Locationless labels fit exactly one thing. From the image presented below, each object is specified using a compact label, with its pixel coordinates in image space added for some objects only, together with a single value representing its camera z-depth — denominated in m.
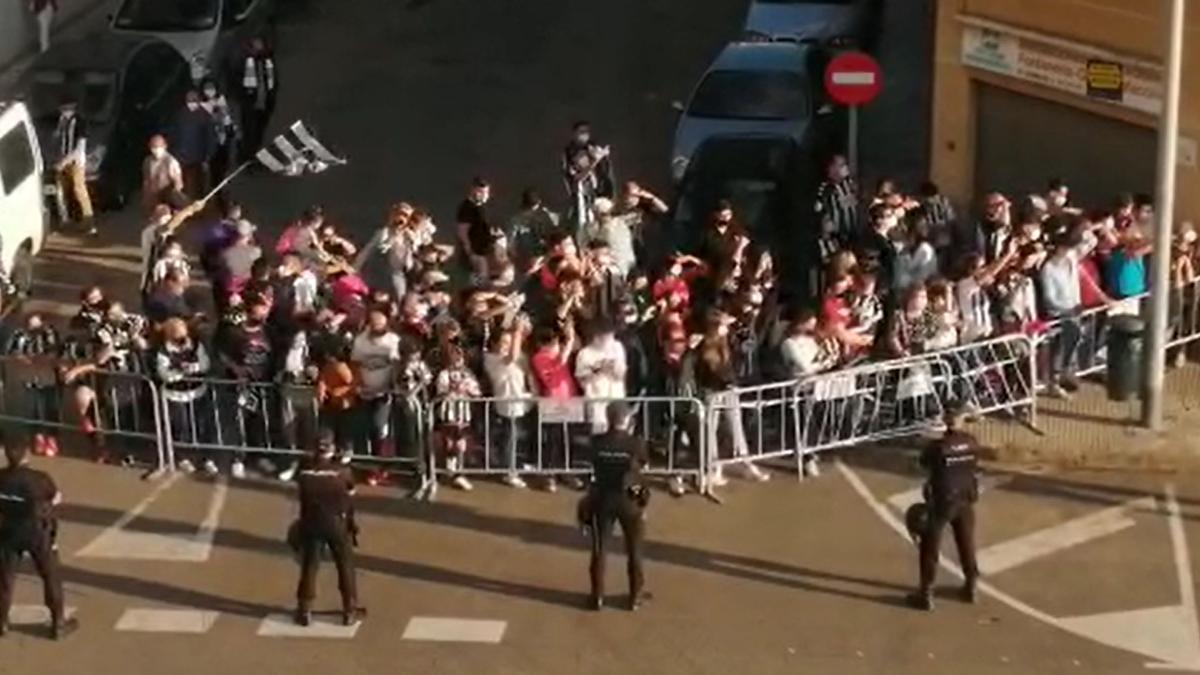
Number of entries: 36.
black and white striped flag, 23.38
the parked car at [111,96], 27.27
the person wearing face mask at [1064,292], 20.77
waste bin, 20.19
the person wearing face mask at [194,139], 26.45
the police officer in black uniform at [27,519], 16.81
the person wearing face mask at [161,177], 24.88
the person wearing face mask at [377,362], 19.61
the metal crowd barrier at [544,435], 19.52
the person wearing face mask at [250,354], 20.09
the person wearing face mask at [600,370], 19.47
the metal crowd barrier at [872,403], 19.77
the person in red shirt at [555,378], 19.50
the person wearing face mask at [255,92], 28.03
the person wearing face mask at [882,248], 21.34
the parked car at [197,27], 31.02
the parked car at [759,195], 23.86
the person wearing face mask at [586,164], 24.64
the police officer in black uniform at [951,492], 17.16
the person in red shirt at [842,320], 19.97
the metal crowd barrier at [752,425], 19.47
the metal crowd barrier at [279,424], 19.78
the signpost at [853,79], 23.69
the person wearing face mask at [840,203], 22.97
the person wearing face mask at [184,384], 20.08
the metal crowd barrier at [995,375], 20.19
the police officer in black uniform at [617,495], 17.16
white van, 23.99
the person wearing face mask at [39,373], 20.48
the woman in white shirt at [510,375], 19.50
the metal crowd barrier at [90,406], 20.36
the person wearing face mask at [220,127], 26.66
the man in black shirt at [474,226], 23.16
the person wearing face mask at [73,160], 26.17
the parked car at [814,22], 30.62
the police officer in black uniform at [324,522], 16.94
